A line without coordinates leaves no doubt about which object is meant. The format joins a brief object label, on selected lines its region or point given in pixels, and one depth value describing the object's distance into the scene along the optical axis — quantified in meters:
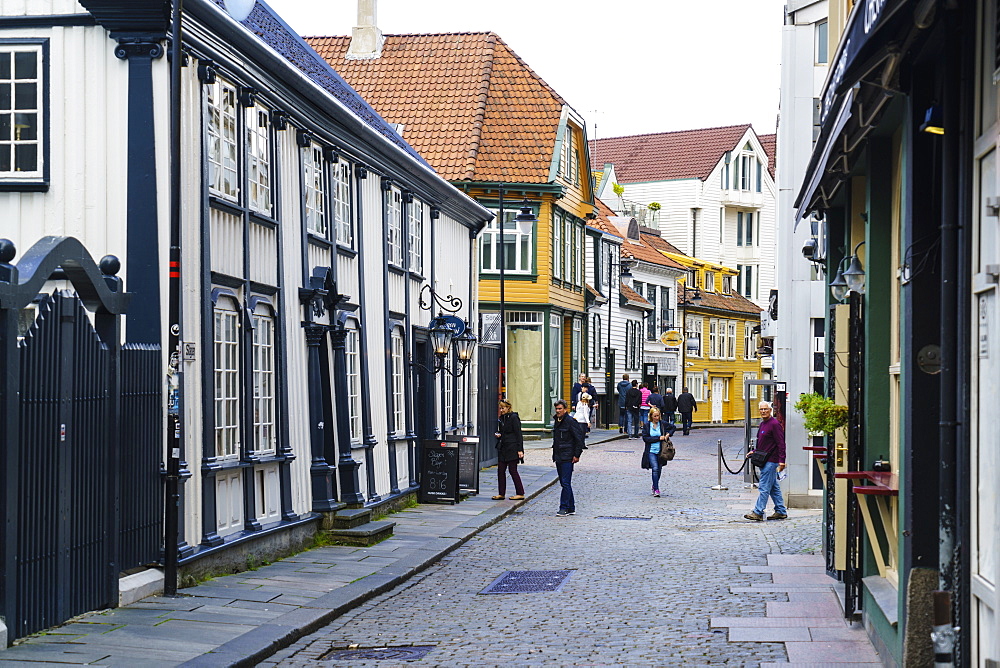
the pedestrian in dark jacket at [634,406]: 43.47
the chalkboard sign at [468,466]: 22.56
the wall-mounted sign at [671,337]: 55.78
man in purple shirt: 19.42
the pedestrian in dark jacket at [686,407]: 48.06
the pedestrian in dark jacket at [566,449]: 20.92
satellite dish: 13.38
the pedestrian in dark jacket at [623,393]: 43.66
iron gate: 8.93
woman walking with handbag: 23.86
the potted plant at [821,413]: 11.42
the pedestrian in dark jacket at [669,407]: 44.72
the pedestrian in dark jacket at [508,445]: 22.23
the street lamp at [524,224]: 26.61
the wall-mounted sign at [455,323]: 22.41
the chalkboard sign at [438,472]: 21.19
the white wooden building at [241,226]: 11.53
